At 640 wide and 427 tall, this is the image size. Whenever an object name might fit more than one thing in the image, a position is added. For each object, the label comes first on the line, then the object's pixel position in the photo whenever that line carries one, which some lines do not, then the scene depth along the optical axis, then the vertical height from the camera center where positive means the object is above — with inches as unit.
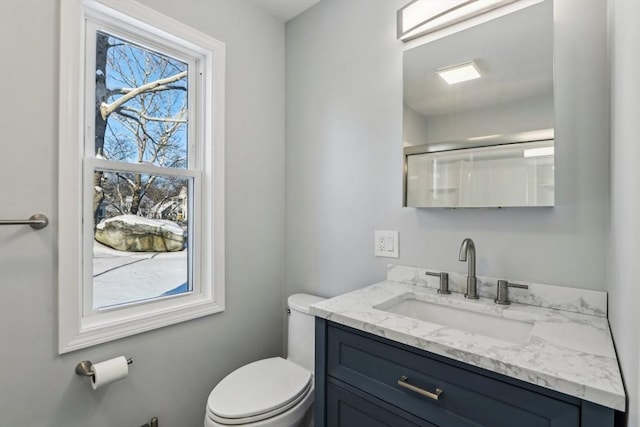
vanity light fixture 50.5 +33.8
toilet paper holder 48.6 -24.1
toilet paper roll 47.7 -24.3
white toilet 48.4 -29.9
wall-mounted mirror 45.5 +15.7
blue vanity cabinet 27.8 -18.7
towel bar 42.8 -1.2
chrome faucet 48.6 -8.0
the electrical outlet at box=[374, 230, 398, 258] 61.8 -5.8
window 48.9 +7.4
